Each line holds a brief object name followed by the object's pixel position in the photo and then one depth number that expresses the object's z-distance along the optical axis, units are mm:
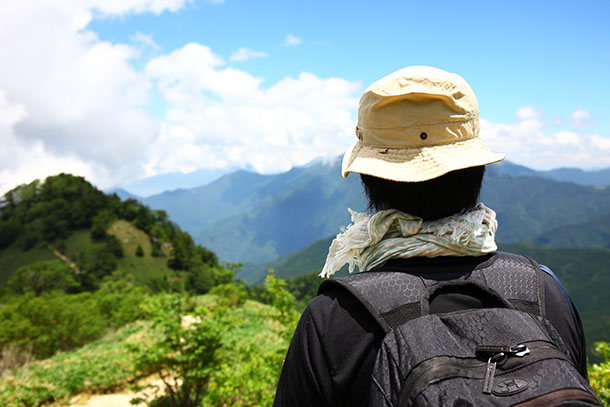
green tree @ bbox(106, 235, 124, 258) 65750
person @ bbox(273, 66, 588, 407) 1201
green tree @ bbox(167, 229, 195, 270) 69250
